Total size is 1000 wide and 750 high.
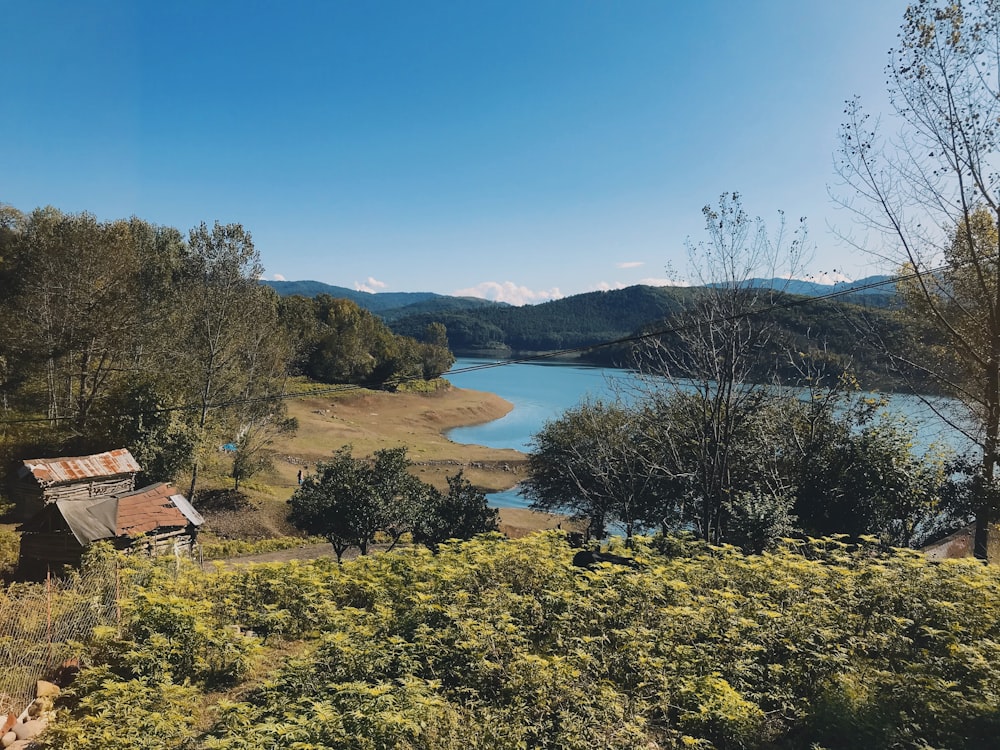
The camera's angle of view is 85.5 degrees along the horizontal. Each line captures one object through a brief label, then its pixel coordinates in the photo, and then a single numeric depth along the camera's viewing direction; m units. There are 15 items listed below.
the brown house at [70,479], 17.27
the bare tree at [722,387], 12.91
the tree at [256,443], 26.59
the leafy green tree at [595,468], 19.86
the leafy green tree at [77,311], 21.55
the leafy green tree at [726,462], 11.98
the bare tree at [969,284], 10.77
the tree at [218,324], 24.44
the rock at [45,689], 6.11
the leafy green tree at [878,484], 13.37
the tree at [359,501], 15.22
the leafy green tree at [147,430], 21.72
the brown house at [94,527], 13.67
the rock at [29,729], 5.38
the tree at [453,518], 16.26
